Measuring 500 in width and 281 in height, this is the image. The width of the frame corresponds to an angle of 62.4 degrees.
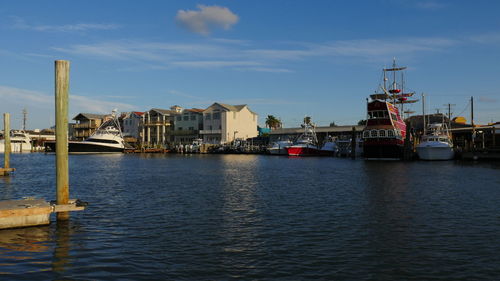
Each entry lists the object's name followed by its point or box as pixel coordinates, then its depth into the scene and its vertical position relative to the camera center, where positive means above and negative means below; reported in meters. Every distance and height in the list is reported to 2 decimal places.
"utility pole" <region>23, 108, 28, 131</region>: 163.23 +11.89
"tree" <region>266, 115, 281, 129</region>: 150.00 +8.79
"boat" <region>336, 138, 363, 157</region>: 97.06 -0.80
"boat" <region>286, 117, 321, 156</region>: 95.31 -0.49
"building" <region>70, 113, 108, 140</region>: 148.25 +8.15
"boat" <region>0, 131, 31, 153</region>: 140.88 +1.78
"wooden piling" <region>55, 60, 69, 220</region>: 15.51 +0.75
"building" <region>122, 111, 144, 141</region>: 143.12 +7.67
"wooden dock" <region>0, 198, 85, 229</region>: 15.12 -2.43
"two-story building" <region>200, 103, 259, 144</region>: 123.62 +6.94
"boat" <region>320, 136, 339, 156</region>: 99.62 -1.01
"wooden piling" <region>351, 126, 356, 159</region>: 83.19 +0.13
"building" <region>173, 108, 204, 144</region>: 132.00 +6.53
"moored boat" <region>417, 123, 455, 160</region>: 68.12 -0.65
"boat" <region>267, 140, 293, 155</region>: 103.69 -0.71
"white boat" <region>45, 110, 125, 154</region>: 111.50 +0.95
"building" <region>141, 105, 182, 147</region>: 137.38 +6.51
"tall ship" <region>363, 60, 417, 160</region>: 71.56 +1.84
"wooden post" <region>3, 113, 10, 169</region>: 35.12 +1.56
